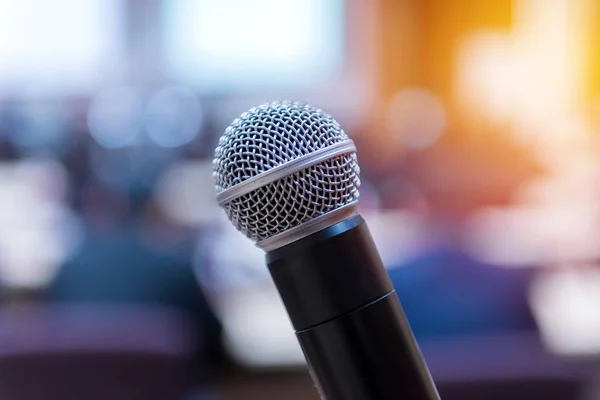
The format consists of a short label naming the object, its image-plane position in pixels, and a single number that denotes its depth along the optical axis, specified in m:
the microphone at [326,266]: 0.41
